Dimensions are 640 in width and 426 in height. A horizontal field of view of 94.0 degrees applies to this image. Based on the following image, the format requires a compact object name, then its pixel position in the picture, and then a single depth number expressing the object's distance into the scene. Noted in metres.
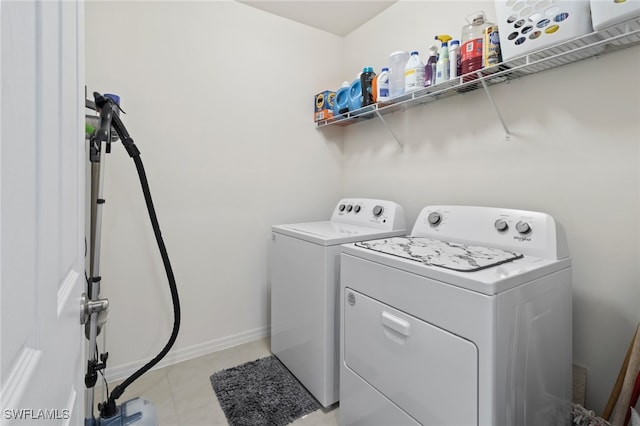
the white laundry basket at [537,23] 1.11
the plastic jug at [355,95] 2.07
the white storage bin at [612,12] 0.97
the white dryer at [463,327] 0.90
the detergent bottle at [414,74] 1.64
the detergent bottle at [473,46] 1.40
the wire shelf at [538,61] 1.08
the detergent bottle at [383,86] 1.86
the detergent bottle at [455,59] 1.48
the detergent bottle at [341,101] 2.20
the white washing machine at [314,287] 1.55
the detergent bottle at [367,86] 1.99
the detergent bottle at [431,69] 1.62
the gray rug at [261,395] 1.53
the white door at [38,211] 0.28
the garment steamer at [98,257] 1.18
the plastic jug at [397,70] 1.83
